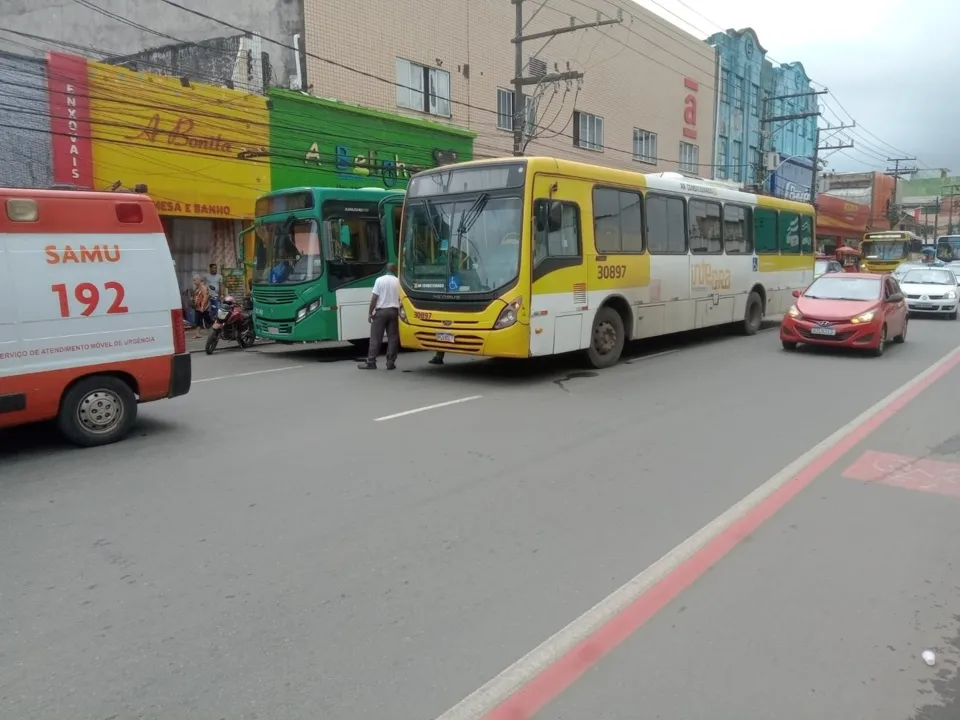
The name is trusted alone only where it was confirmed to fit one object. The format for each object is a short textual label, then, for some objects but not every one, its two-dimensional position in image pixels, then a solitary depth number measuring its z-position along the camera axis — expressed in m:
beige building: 21.89
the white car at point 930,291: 20.75
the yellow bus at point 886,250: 40.81
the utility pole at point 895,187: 66.62
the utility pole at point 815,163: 39.00
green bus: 13.59
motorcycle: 15.52
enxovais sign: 15.76
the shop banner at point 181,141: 16.64
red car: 13.17
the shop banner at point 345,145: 20.16
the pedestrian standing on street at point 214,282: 18.97
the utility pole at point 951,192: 83.95
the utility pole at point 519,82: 19.08
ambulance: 6.71
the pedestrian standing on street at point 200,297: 18.53
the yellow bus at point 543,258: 10.48
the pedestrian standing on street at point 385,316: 12.12
